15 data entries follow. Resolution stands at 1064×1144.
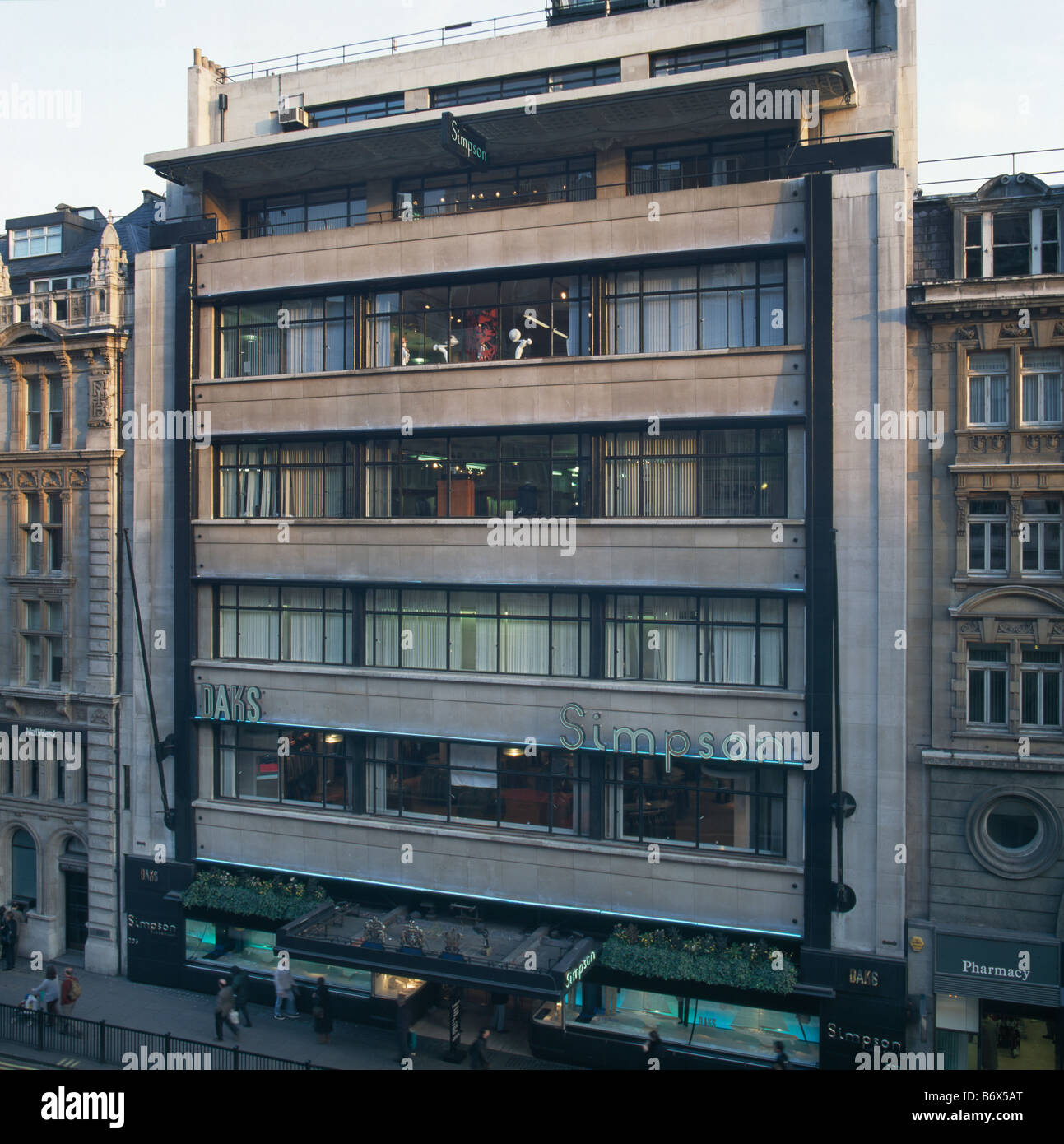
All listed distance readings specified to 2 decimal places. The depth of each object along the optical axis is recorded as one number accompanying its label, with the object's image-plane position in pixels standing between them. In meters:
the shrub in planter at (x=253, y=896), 26.39
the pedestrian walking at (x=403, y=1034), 23.86
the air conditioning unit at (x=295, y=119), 29.20
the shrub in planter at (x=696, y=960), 21.70
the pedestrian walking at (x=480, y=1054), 22.75
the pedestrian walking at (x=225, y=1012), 24.31
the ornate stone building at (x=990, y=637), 21.23
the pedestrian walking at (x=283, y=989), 26.00
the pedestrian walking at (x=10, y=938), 29.94
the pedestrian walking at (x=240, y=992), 25.38
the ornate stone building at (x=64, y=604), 29.59
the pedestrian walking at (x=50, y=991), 25.05
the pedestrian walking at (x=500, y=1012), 24.84
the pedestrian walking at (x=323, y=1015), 24.69
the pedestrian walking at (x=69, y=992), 25.78
